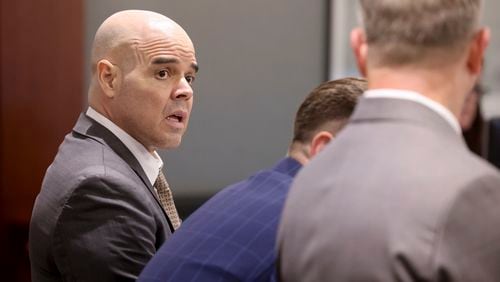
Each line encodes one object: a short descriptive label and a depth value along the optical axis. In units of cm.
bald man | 468
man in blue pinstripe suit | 439
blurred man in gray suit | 363
